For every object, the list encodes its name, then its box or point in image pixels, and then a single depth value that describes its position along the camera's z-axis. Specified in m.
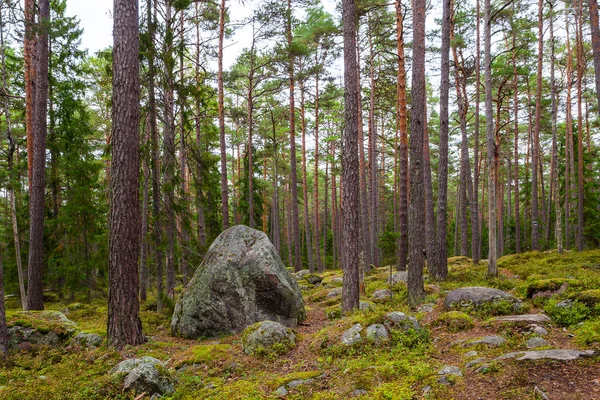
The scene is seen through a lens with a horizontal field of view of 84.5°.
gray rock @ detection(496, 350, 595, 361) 3.94
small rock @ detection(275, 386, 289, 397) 4.20
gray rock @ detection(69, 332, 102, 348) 6.32
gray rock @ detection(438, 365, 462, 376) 4.10
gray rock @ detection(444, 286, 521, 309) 7.03
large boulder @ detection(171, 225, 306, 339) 7.68
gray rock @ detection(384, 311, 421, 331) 5.77
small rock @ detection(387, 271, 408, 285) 12.00
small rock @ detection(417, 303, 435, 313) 7.66
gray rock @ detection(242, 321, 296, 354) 6.00
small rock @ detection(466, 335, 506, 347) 4.93
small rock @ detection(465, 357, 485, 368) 4.26
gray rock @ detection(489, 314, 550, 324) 5.55
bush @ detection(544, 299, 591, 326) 5.45
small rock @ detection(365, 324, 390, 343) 5.44
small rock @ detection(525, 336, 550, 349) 4.61
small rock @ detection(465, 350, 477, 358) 4.66
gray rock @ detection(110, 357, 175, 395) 4.17
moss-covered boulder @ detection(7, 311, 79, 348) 6.35
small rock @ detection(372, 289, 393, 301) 9.89
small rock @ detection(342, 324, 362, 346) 5.51
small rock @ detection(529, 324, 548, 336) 5.08
